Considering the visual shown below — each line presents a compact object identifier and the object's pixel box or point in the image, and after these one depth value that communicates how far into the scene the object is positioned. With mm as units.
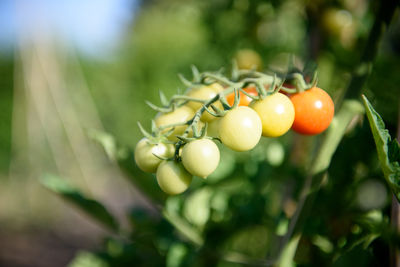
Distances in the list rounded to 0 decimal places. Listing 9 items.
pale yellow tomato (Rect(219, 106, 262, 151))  364
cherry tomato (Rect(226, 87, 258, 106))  443
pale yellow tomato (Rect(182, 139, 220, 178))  369
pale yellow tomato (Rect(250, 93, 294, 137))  379
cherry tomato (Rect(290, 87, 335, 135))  403
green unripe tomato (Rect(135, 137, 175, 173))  406
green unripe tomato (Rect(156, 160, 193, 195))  392
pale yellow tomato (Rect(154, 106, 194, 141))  422
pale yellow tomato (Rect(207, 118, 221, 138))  426
